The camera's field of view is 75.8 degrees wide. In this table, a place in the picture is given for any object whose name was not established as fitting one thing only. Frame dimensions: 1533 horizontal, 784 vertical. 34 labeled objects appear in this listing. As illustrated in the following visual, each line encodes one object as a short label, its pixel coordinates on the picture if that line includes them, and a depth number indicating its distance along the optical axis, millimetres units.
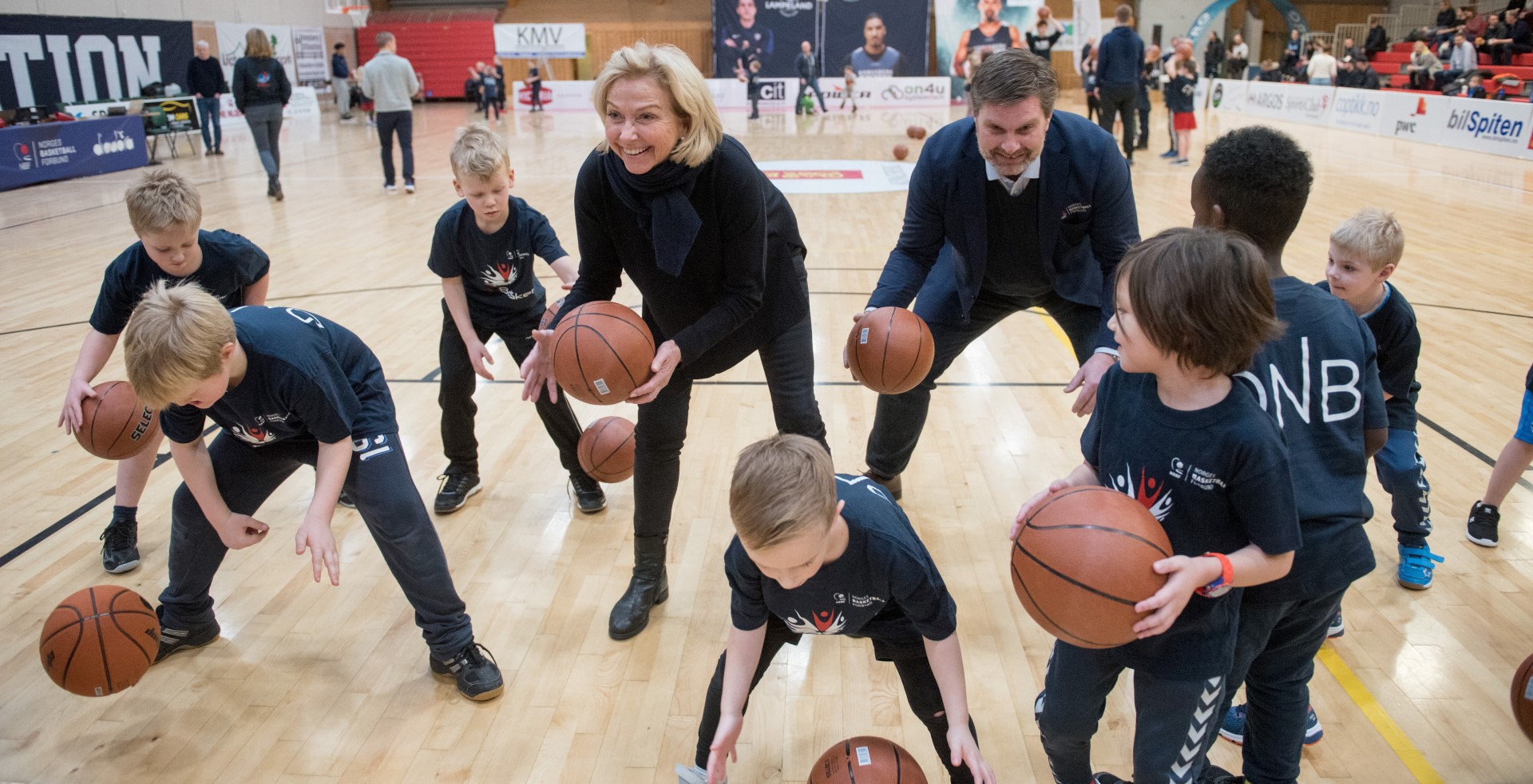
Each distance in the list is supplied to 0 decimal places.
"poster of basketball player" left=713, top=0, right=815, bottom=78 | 25875
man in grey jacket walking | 11531
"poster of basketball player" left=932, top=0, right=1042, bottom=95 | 23750
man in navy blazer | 2795
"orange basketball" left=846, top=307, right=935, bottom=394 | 3258
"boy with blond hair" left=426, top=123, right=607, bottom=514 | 3604
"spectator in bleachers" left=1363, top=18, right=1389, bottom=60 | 21797
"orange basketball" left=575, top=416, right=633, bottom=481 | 3998
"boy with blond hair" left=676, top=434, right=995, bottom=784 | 1889
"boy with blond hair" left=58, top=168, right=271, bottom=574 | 3193
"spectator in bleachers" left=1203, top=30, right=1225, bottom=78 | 24562
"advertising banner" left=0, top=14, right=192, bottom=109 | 15672
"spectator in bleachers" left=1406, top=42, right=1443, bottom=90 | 16828
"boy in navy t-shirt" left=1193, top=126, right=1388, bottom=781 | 1996
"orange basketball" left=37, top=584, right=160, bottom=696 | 2738
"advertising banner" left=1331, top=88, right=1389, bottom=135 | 16891
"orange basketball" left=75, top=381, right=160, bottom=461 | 3393
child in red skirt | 12953
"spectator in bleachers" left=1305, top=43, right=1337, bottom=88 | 19641
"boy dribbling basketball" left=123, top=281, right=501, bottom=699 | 2363
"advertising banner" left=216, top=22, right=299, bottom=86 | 22203
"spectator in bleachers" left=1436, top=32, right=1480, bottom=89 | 16409
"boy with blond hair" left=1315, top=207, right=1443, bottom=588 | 2859
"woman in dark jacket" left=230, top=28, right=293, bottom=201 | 11320
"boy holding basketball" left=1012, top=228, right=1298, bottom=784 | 1737
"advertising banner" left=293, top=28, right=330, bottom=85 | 25719
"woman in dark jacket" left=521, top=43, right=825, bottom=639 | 2533
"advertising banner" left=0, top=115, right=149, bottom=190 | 12523
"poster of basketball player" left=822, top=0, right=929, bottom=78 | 25609
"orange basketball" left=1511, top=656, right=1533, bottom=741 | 2371
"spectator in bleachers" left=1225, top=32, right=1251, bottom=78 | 23297
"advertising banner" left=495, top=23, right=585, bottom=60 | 27484
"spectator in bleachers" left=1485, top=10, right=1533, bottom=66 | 17094
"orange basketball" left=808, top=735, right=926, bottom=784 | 2217
